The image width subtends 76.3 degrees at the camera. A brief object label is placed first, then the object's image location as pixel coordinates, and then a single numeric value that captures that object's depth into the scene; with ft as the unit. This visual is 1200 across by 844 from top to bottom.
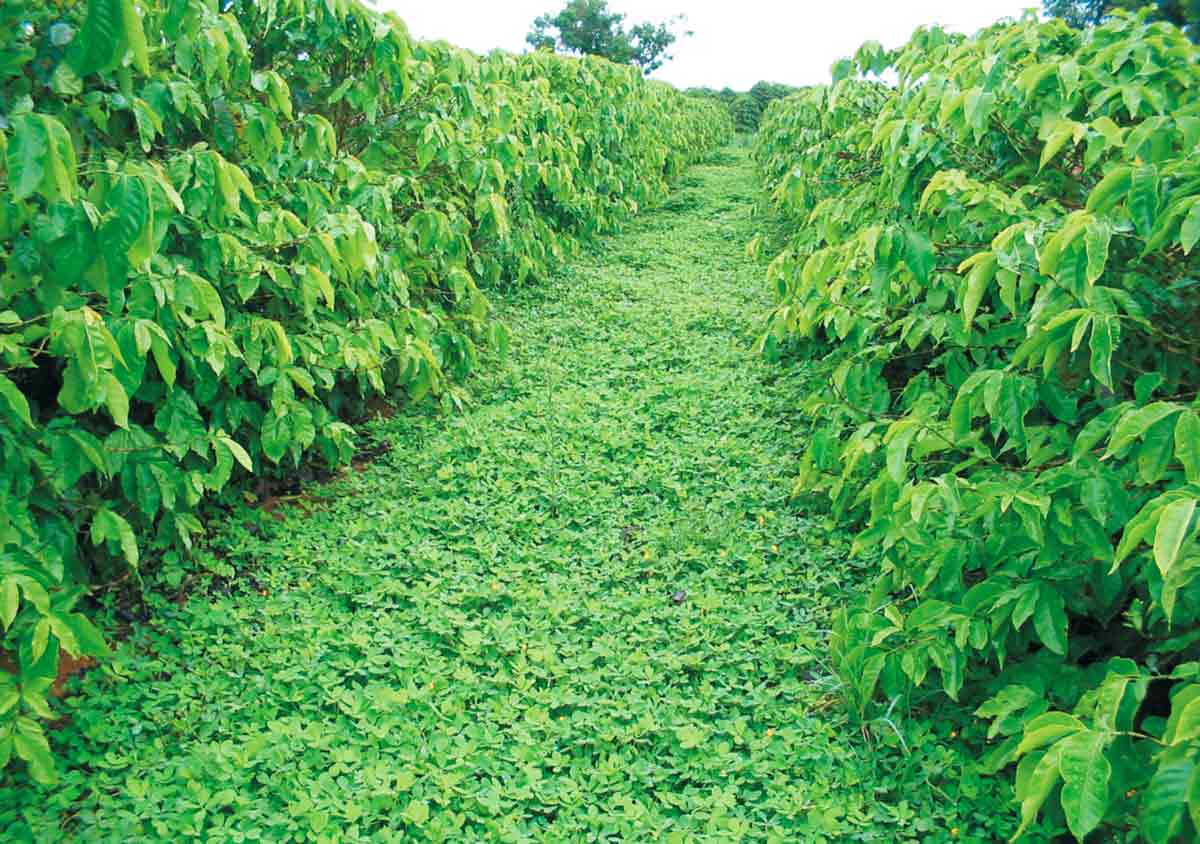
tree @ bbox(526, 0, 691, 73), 121.39
